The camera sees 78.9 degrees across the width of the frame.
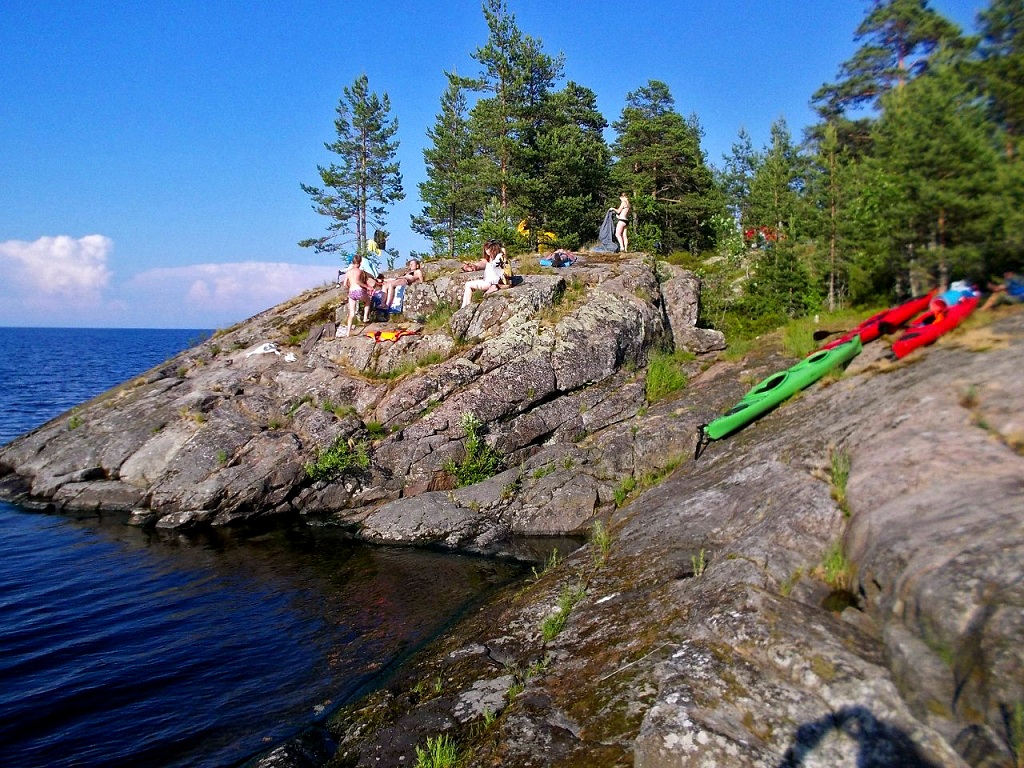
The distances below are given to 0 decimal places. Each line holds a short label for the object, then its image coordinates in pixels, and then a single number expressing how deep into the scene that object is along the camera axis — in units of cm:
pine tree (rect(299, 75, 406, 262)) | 3528
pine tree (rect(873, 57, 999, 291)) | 1164
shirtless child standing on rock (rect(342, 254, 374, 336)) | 1927
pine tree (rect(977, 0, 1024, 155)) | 1222
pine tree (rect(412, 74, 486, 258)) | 3622
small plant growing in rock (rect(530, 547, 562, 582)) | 987
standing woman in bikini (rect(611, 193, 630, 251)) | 2169
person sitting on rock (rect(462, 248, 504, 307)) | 1884
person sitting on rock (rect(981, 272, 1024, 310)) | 1025
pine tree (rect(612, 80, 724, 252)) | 3127
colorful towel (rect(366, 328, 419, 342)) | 1847
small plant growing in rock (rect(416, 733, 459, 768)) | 560
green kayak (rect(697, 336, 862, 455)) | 1203
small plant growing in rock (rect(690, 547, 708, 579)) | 728
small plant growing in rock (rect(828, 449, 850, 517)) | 725
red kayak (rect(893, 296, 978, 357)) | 1024
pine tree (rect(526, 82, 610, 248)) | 2670
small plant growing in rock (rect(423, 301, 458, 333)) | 1866
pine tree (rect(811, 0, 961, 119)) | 2479
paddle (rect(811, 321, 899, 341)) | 1223
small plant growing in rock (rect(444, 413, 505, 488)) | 1522
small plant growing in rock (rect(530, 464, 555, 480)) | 1449
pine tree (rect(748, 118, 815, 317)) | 2008
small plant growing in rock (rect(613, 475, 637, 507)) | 1310
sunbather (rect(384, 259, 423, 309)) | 2017
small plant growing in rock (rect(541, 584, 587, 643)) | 736
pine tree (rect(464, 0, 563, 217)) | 2692
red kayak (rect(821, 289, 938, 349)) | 1198
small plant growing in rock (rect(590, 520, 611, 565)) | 892
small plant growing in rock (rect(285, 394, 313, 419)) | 1703
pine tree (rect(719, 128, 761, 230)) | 4722
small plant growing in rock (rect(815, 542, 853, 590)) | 624
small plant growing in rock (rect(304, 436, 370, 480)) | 1545
